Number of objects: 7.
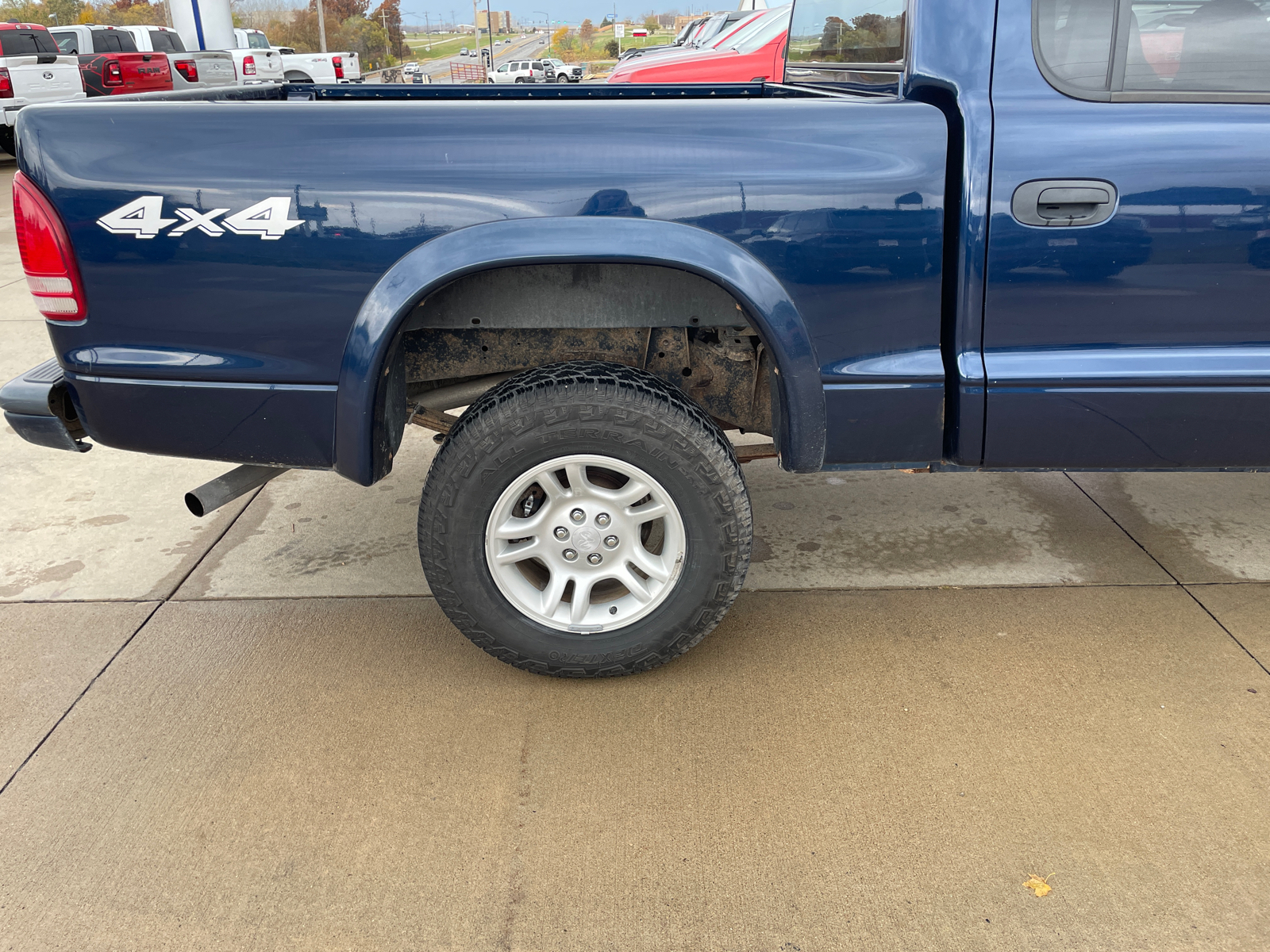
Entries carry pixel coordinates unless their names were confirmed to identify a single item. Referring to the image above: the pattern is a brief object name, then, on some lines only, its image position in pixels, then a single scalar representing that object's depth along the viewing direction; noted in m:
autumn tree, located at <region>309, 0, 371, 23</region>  84.02
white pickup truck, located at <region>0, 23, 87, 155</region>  14.93
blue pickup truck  2.35
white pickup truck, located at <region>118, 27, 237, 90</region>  19.92
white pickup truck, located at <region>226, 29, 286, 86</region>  21.16
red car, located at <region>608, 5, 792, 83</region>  11.69
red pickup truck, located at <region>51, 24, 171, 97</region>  18.02
